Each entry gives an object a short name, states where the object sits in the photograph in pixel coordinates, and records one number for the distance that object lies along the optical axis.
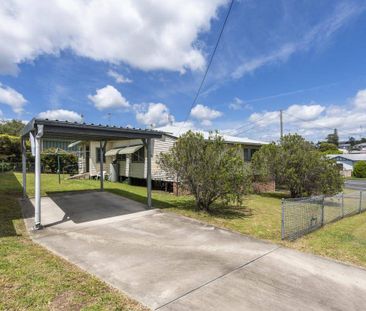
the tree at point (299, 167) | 12.90
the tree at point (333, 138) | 104.50
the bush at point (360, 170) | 36.56
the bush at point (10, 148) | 26.83
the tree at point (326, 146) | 71.44
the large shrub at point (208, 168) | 8.62
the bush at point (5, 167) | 24.32
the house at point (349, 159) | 46.19
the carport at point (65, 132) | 6.95
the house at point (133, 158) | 14.71
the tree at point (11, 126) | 41.66
